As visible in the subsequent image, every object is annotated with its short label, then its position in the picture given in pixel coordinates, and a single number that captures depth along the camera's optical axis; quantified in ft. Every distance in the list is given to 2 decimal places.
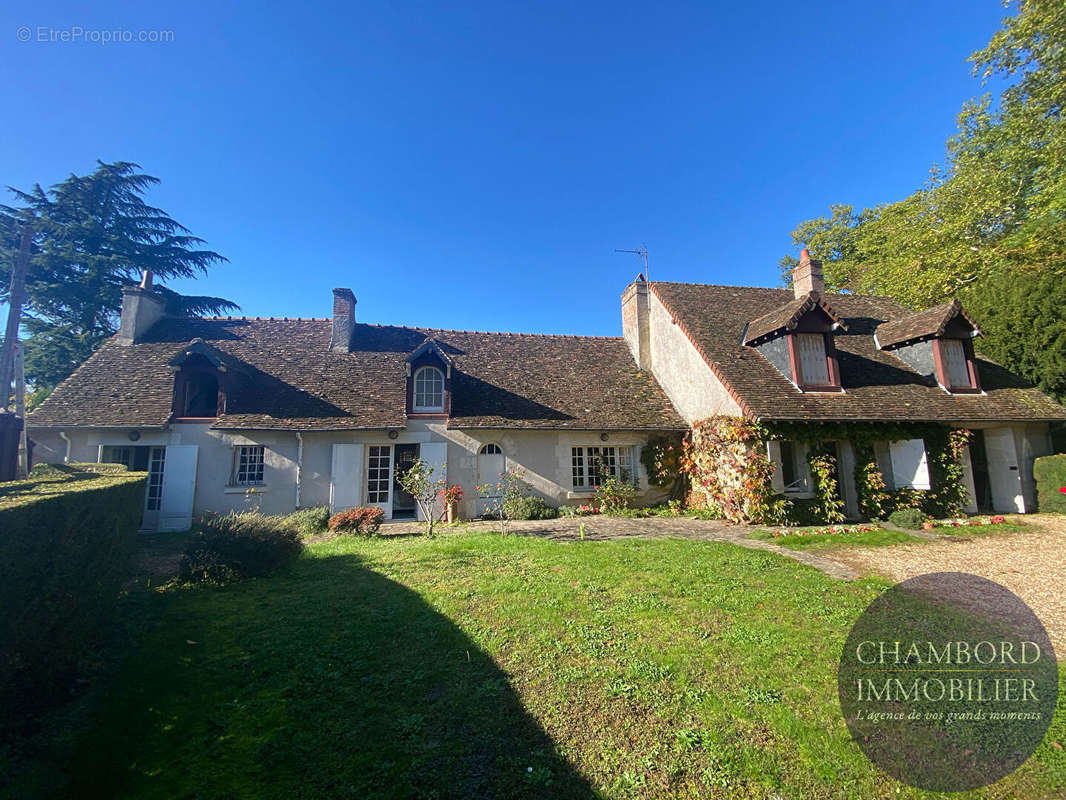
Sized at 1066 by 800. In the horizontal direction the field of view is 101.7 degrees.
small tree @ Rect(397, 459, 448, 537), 34.44
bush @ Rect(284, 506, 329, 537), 35.27
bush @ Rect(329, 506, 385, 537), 34.71
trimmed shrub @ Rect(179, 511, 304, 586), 21.27
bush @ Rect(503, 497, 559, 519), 39.81
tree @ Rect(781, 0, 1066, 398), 46.96
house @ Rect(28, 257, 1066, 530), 38.78
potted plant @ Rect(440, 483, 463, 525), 37.22
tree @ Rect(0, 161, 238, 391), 58.54
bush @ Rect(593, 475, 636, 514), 42.42
